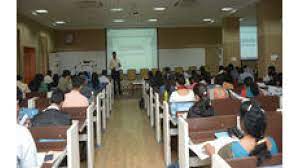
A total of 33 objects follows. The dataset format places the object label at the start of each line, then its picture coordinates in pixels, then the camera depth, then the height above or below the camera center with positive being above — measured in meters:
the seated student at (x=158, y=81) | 6.07 -0.14
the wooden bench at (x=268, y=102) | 3.65 -0.39
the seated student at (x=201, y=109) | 2.92 -0.38
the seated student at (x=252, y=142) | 1.63 -0.42
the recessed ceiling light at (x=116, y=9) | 7.97 +1.98
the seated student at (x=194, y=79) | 5.75 -0.10
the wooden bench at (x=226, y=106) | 3.36 -0.40
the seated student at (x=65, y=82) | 6.79 -0.17
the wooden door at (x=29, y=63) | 9.49 +0.47
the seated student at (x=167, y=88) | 4.36 -0.25
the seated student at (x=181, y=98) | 3.71 -0.35
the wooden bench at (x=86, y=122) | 3.41 -0.59
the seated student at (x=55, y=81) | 7.23 -0.15
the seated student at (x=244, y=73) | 7.22 +0.03
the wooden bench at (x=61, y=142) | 2.28 -0.59
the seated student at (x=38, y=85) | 6.14 -0.22
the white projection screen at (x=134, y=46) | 12.68 +1.38
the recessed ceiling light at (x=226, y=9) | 8.34 +2.07
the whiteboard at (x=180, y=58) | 13.03 +0.81
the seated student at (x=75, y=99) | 4.09 -0.36
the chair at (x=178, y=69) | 12.29 +0.26
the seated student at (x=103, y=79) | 8.07 -0.11
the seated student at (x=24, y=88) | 5.56 -0.25
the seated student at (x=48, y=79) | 7.89 -0.10
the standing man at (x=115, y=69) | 10.41 +0.24
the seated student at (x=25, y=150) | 1.80 -0.51
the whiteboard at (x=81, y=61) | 12.68 +0.69
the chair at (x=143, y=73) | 12.20 +0.09
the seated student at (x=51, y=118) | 2.78 -0.45
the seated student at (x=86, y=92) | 5.08 -0.31
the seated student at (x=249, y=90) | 4.27 -0.26
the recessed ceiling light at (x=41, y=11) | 7.95 +1.96
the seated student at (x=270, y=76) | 5.73 -0.06
